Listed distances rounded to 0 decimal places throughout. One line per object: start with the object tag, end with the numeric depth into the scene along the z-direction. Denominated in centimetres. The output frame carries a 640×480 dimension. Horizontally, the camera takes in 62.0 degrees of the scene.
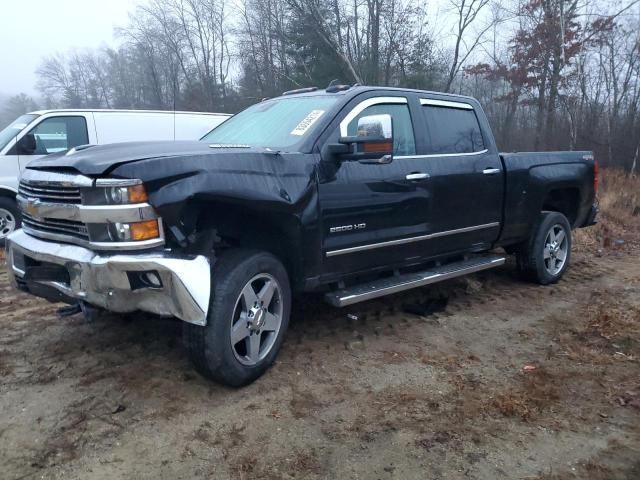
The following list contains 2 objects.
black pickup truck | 286
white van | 774
